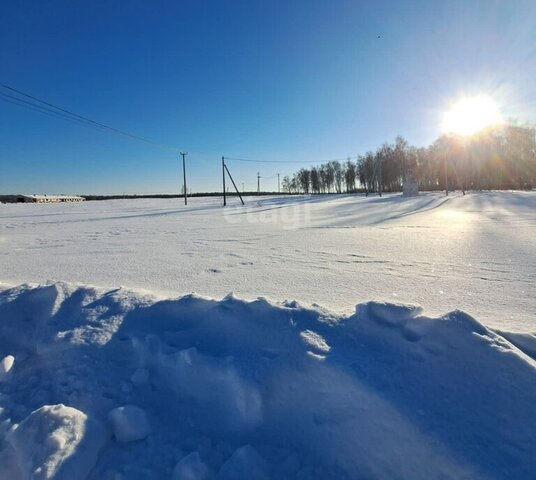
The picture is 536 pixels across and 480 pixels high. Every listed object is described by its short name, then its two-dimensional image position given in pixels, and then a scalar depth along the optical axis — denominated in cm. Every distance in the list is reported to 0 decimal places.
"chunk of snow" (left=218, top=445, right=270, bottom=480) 141
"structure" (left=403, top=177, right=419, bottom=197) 3084
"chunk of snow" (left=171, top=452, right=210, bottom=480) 141
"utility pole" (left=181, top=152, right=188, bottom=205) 3375
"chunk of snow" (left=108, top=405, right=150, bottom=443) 160
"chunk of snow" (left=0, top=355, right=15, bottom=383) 207
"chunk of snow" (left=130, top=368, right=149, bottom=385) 193
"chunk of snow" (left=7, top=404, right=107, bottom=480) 143
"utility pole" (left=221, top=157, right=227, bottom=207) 2823
